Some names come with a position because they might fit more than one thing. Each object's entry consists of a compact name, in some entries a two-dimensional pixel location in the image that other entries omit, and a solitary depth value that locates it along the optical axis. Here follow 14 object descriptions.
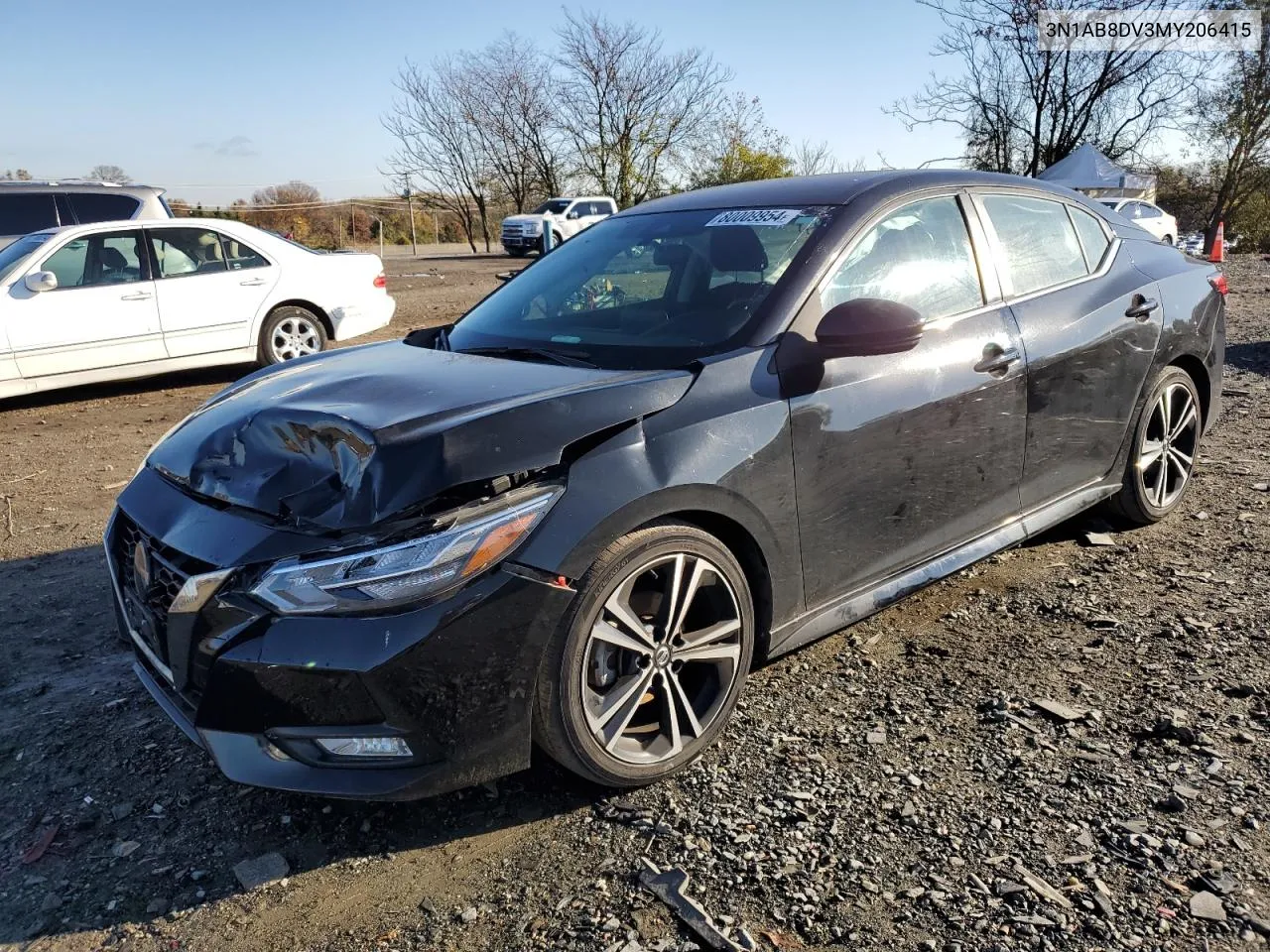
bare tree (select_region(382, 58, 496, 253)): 38.97
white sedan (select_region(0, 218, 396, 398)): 7.89
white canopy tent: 24.22
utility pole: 34.59
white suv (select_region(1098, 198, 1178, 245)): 21.61
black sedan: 2.28
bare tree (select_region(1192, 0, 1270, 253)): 28.39
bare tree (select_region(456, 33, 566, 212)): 38.28
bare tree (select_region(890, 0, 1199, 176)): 29.12
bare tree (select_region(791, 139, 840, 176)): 37.41
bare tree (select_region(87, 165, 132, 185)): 34.96
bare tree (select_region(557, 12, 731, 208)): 36.44
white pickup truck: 29.32
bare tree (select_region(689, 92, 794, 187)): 36.47
